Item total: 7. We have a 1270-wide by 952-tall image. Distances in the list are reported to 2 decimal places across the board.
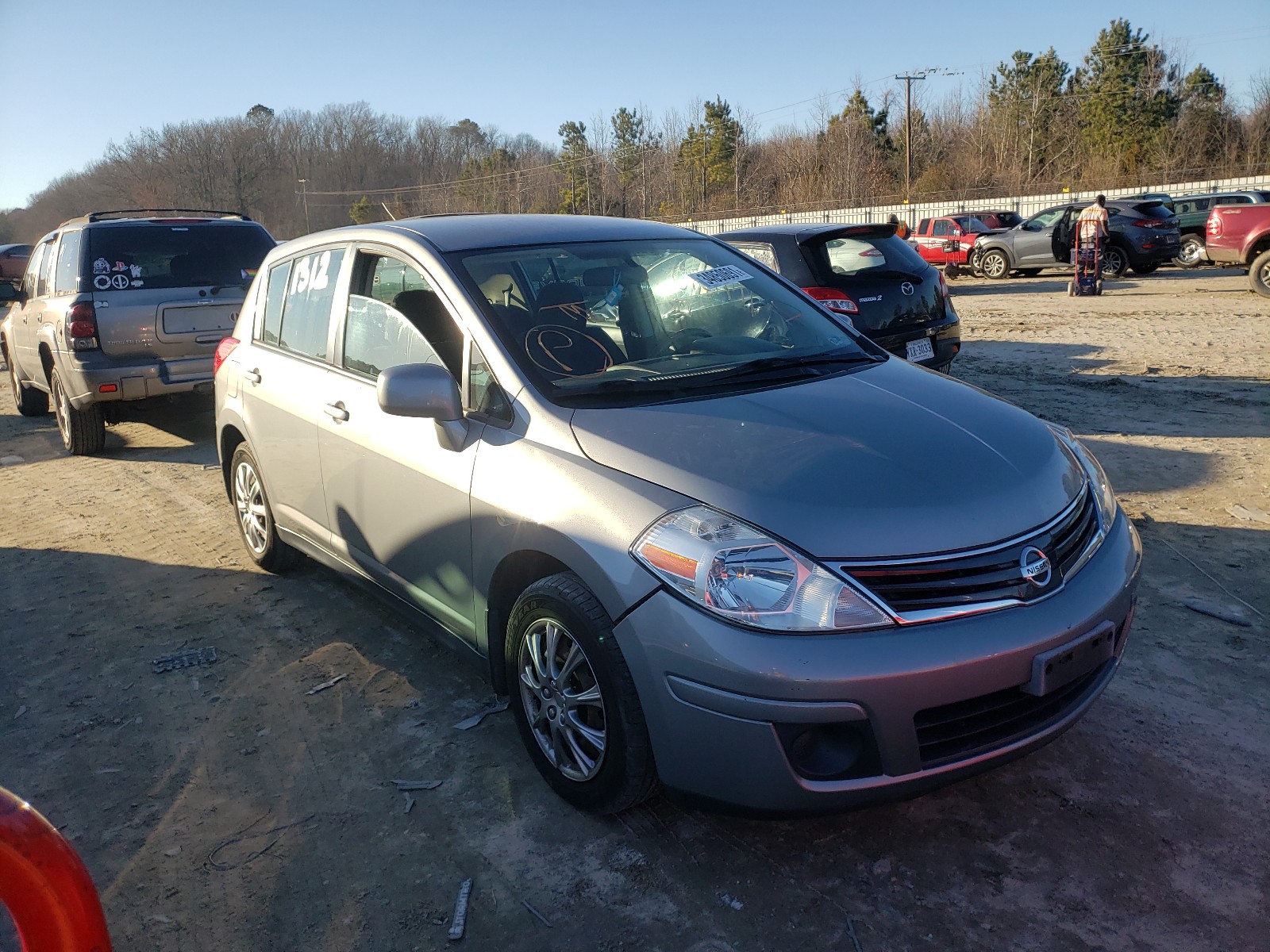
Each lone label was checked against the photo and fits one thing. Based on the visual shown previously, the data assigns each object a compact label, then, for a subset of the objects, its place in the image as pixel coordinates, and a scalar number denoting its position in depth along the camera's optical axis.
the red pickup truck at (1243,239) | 16.14
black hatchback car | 7.49
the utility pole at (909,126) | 53.72
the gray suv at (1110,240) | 20.75
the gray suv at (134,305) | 8.01
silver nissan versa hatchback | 2.39
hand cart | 17.64
